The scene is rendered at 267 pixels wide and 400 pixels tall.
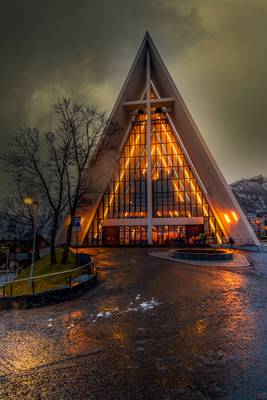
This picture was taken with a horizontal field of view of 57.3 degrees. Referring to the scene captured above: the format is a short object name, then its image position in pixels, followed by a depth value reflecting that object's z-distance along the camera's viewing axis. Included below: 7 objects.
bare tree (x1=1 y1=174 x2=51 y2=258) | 18.03
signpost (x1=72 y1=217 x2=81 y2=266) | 13.20
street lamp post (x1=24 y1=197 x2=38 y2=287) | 10.88
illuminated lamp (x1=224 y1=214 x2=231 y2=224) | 30.59
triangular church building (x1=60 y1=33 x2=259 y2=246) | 33.06
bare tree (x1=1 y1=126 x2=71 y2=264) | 15.12
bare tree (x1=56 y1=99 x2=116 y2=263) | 15.72
